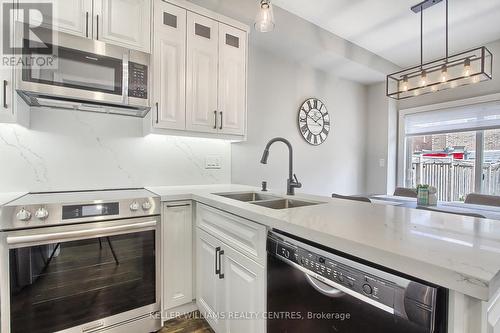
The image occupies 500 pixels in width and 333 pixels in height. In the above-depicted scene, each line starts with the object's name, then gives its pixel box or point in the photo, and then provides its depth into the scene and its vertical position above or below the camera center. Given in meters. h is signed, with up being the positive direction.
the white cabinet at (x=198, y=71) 1.86 +0.78
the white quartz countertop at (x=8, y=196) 1.33 -0.22
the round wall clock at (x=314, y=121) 3.16 +0.59
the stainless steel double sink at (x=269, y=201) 1.57 -0.26
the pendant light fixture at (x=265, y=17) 1.46 +0.90
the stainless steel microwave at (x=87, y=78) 1.46 +0.55
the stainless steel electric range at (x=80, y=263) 1.24 -0.58
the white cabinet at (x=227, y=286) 1.11 -0.67
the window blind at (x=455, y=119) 3.03 +0.64
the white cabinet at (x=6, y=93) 1.38 +0.40
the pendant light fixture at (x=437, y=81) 1.85 +0.73
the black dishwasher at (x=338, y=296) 0.56 -0.37
